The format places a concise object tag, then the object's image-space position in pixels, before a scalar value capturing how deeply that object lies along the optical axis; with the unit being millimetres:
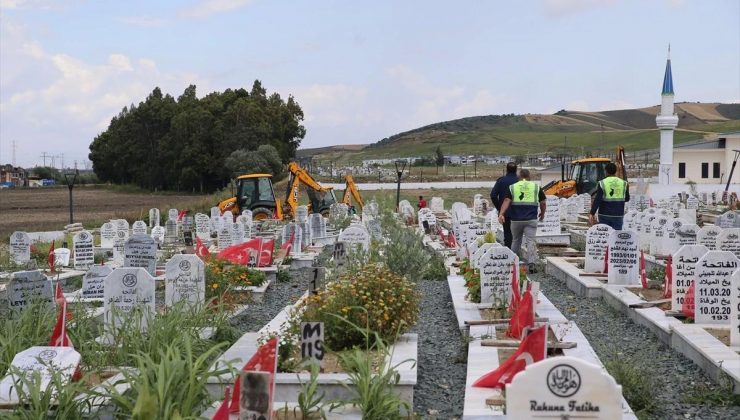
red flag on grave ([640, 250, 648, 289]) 12047
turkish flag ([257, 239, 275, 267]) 15242
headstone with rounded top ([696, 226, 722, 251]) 14031
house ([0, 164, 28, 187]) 125769
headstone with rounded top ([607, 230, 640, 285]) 12406
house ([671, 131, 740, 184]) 55281
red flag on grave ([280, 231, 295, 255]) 17964
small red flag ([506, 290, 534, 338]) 8139
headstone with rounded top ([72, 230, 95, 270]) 16938
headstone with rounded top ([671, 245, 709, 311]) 9898
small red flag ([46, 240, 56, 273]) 16291
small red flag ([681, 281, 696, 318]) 9602
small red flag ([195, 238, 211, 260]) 14128
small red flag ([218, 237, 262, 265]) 14898
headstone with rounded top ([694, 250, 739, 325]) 8969
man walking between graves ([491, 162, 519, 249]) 14992
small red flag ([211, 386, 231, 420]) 5191
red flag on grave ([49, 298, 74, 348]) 7398
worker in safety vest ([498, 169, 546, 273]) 14203
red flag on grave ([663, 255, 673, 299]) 11008
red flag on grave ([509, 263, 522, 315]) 9457
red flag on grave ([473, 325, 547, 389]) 6176
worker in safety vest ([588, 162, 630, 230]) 14500
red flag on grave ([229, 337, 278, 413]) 5551
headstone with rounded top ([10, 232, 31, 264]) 17672
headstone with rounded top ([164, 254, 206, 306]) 10344
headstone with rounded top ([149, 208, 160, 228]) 28861
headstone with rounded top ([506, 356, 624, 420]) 4473
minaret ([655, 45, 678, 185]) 48125
